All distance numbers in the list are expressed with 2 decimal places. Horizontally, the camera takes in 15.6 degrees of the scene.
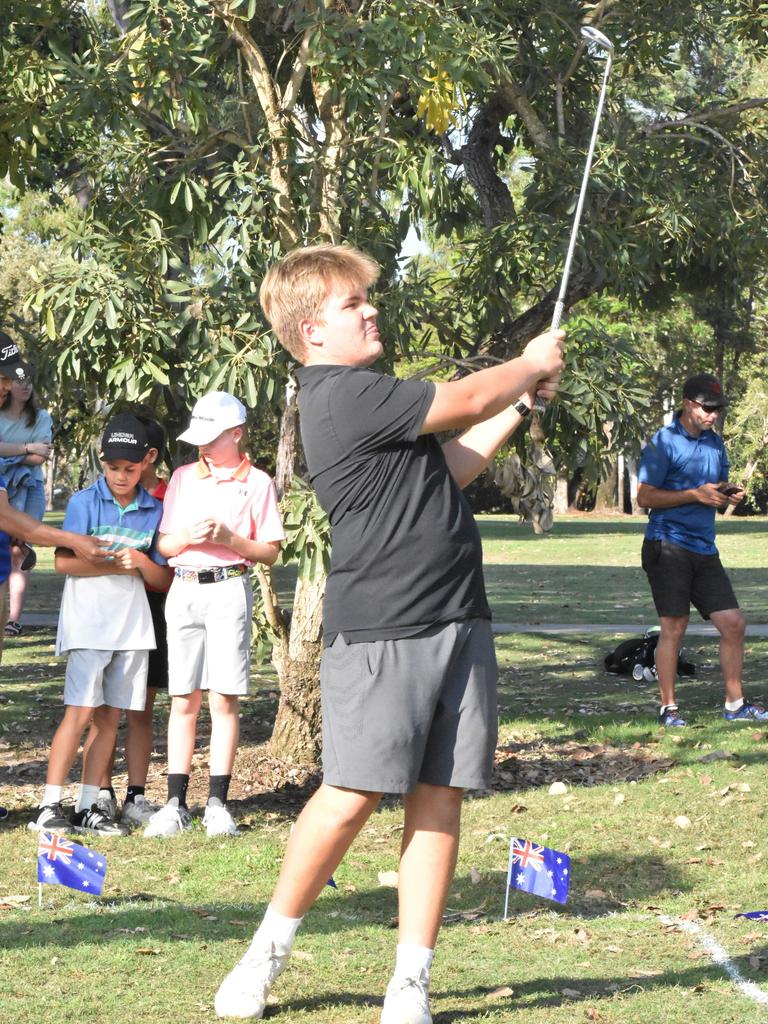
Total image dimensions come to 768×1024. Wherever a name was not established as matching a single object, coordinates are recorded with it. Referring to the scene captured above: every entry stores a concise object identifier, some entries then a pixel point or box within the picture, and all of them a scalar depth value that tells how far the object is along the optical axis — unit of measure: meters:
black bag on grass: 21.53
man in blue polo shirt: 16.77
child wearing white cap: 11.99
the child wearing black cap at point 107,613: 11.97
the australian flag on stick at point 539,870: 9.03
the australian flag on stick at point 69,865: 8.93
